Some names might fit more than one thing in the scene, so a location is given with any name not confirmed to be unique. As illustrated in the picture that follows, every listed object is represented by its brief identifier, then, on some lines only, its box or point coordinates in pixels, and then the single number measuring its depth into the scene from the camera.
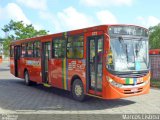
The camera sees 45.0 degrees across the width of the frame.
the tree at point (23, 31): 27.99
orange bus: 6.62
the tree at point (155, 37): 35.23
